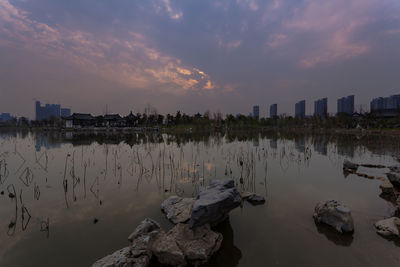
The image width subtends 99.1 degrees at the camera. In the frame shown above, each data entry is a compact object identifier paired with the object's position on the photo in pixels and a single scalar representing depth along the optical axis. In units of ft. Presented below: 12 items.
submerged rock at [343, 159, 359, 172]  30.42
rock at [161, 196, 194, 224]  14.28
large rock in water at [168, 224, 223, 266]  10.14
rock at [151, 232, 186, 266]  9.99
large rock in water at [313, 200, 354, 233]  13.06
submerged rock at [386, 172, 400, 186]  20.76
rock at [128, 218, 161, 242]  11.95
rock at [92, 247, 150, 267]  9.17
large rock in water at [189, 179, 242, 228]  11.45
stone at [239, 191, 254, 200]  19.20
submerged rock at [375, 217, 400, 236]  12.50
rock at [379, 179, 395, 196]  20.23
